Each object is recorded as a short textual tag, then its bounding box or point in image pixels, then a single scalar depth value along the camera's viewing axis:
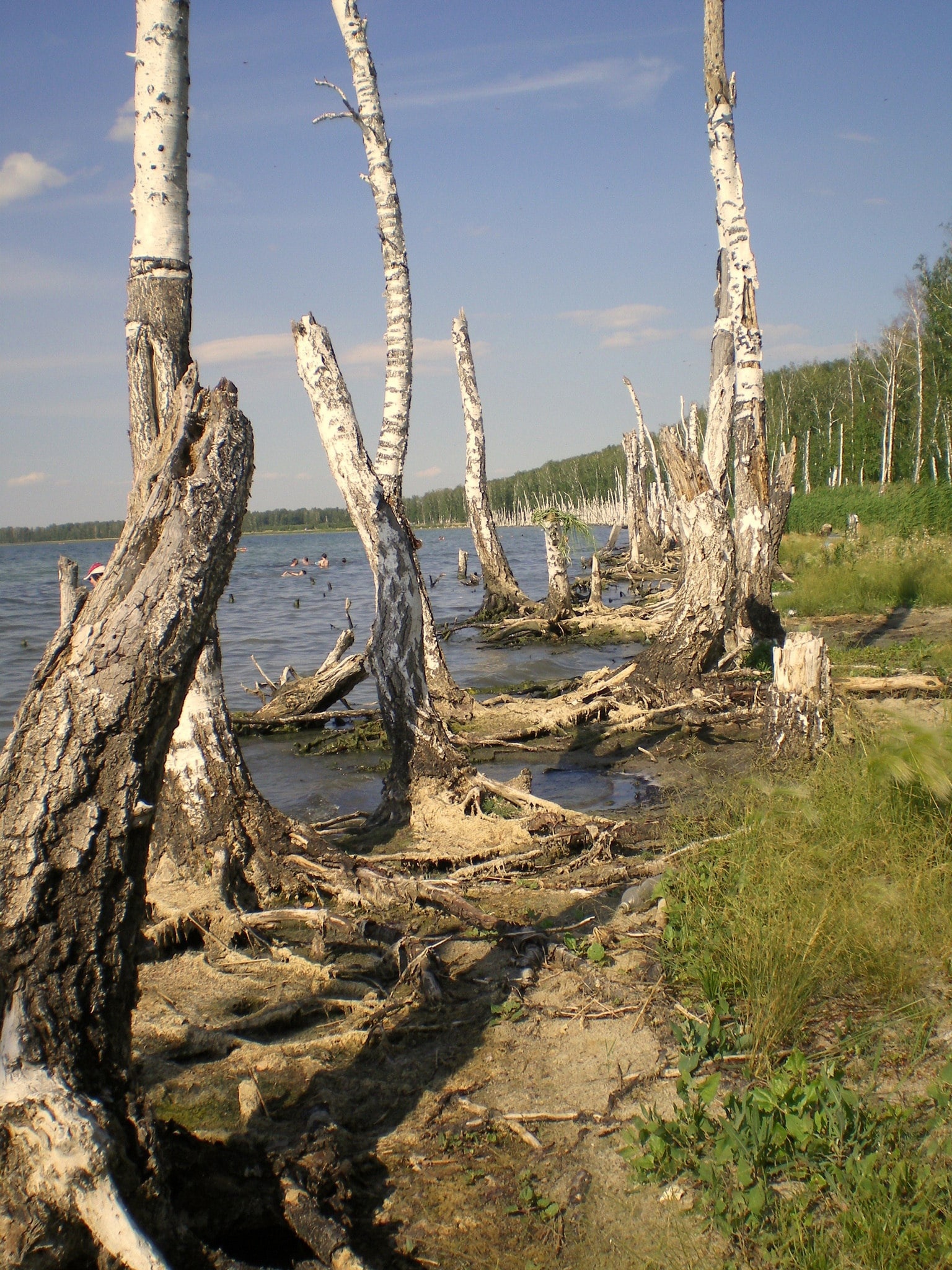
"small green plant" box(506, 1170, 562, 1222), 2.45
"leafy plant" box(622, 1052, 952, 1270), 2.10
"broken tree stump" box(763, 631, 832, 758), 5.97
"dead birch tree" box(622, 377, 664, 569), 28.17
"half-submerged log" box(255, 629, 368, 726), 10.07
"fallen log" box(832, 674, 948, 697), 8.09
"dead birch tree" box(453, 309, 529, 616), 17.88
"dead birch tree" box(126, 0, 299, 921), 4.64
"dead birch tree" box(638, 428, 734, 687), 9.55
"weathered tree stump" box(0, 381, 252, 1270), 1.97
